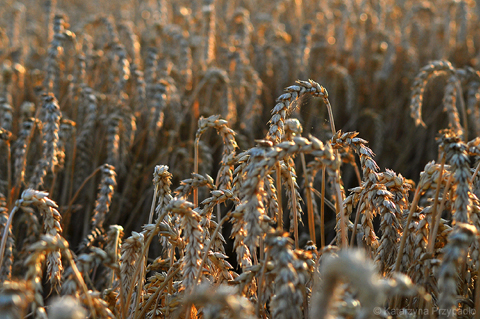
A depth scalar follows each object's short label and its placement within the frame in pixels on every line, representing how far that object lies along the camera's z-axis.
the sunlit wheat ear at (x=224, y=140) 1.60
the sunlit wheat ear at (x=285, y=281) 1.40
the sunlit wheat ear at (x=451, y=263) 1.39
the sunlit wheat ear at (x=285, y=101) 1.54
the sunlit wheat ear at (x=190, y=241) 1.48
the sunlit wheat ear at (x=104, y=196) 1.72
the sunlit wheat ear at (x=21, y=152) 1.76
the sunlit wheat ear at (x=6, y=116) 2.04
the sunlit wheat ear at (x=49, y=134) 1.73
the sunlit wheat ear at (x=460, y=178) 1.44
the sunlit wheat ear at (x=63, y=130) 1.91
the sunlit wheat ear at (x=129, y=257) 1.51
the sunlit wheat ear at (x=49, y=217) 1.51
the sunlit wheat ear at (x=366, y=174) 1.54
